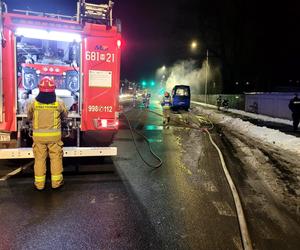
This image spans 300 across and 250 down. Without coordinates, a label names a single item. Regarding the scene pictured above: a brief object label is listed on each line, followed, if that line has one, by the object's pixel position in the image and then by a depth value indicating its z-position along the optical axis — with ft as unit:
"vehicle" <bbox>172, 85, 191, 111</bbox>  78.30
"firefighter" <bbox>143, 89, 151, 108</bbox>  82.74
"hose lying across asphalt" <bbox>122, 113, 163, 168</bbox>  18.15
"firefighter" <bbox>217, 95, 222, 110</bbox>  82.44
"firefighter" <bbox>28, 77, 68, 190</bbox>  12.97
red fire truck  14.47
